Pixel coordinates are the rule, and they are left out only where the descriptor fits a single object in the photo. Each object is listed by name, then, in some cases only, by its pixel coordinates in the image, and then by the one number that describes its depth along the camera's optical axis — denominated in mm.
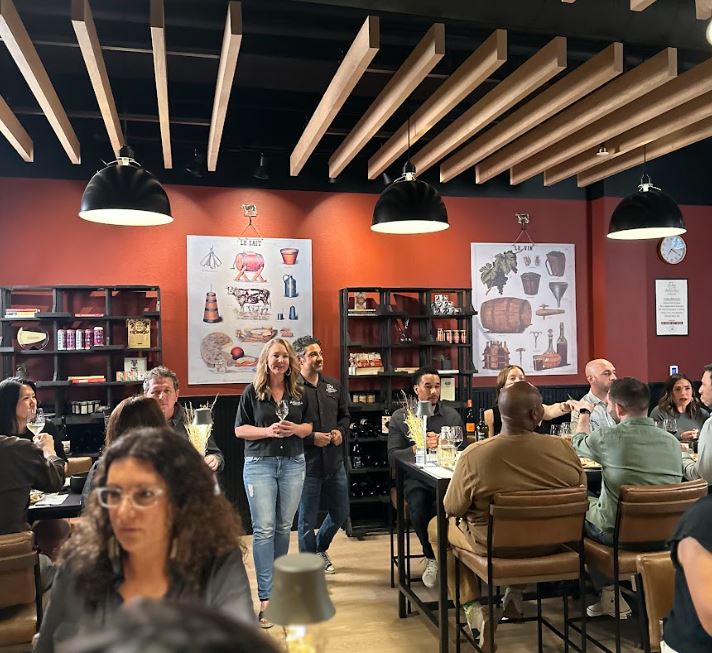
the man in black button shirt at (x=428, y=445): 4516
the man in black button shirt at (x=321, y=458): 4977
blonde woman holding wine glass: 4180
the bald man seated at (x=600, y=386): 5250
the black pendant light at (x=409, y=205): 4457
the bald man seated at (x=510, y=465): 3275
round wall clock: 7559
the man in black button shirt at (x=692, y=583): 1788
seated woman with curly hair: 1538
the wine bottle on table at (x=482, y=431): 5643
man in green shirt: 3527
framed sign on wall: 7539
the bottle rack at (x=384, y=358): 6531
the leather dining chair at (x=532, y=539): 3160
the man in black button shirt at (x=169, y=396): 3904
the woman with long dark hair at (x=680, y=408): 5449
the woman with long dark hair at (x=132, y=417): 2762
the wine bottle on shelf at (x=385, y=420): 6319
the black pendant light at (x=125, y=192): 4043
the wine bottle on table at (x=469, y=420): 6121
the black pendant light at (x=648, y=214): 5016
